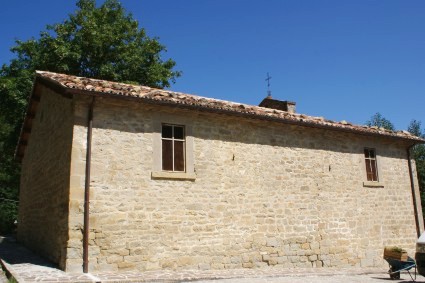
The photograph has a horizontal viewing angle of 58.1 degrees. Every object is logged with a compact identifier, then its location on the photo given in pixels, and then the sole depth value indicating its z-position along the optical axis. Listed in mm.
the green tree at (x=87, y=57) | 18344
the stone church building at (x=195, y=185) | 8727
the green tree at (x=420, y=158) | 24625
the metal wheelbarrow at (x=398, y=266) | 9742
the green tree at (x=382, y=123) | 30214
